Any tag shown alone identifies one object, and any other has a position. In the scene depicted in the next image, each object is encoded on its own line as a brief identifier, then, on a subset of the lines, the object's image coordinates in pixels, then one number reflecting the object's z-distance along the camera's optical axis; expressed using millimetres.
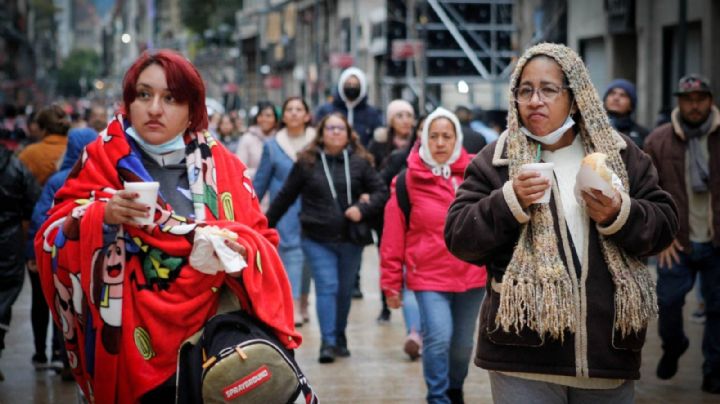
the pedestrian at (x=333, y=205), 10594
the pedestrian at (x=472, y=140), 9172
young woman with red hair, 4859
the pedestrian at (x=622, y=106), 10039
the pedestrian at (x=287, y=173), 12219
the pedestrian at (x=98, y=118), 13523
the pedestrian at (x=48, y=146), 11461
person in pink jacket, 7969
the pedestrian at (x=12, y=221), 8750
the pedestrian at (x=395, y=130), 13016
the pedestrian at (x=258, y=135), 14758
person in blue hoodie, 9281
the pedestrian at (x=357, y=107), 14789
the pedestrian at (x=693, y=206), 8906
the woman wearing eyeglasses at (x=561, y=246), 4559
